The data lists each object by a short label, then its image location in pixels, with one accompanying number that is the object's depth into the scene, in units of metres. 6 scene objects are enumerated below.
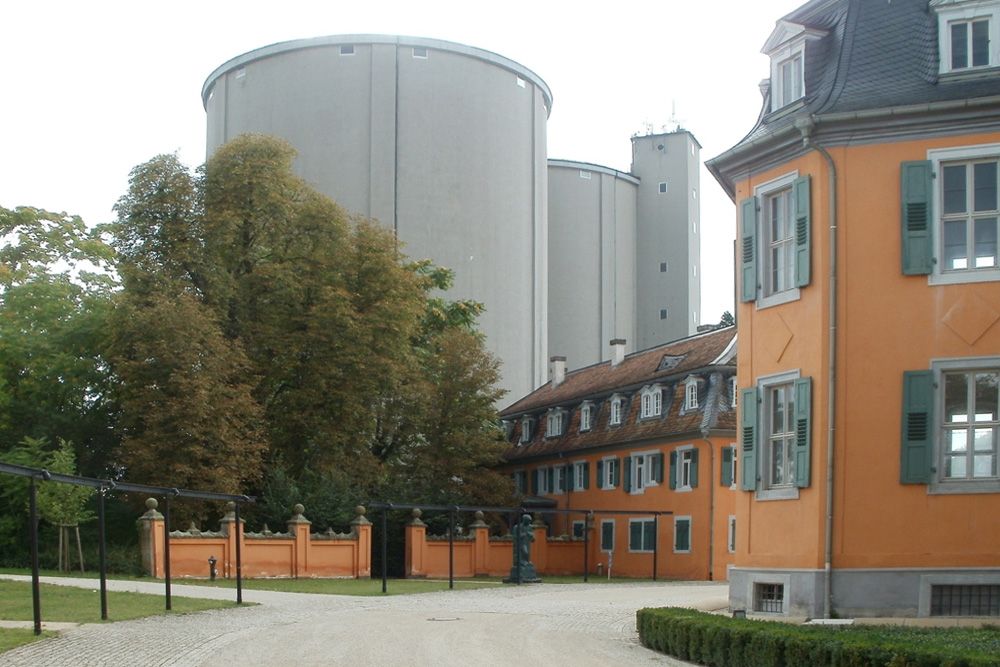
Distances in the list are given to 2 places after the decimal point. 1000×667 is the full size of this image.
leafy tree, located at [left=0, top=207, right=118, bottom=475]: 46.00
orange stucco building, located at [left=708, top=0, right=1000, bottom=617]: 20.34
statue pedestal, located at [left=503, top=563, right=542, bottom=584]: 40.03
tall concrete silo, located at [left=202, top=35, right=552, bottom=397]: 62.62
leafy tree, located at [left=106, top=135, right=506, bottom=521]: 42.28
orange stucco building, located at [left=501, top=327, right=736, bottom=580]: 47.31
